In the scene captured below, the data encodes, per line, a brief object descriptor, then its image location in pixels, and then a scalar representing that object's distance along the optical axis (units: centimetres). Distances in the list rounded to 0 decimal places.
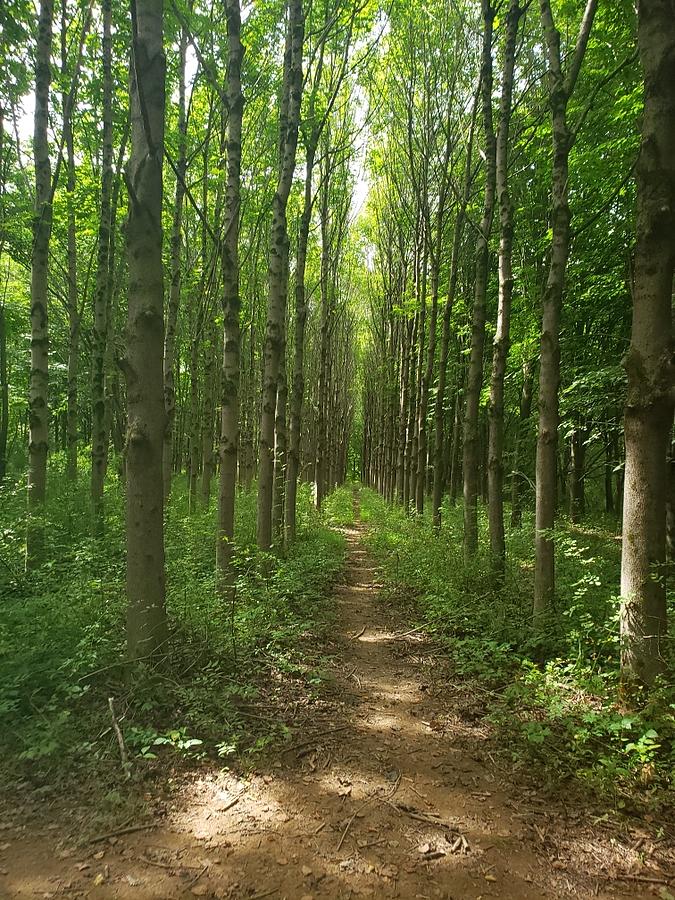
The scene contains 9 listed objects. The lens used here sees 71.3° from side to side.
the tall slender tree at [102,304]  923
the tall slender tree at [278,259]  780
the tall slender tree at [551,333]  532
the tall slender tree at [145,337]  388
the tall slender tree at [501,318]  687
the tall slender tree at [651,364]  348
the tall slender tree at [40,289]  754
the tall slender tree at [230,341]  648
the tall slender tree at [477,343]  783
